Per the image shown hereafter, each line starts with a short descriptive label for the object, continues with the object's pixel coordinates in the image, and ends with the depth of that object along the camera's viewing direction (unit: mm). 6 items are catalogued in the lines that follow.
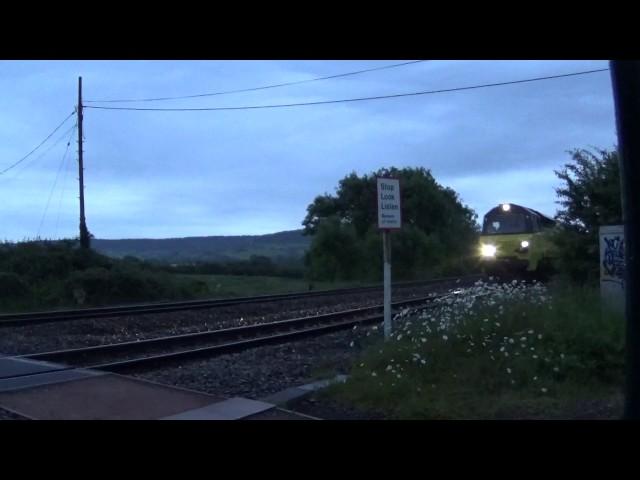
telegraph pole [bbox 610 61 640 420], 7305
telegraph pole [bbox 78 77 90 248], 37781
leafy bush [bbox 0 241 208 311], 31078
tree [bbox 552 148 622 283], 16891
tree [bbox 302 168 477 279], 57000
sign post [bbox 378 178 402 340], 13297
